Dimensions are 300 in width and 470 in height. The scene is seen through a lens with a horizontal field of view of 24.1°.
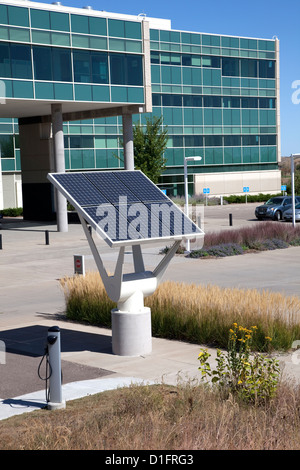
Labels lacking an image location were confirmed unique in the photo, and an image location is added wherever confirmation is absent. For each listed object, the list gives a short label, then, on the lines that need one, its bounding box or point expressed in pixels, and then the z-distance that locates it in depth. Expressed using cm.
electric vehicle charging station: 912
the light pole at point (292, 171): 3262
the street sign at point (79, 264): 1891
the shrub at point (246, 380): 842
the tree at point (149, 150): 5122
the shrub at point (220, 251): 2611
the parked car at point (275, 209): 4259
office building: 3684
